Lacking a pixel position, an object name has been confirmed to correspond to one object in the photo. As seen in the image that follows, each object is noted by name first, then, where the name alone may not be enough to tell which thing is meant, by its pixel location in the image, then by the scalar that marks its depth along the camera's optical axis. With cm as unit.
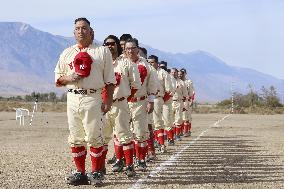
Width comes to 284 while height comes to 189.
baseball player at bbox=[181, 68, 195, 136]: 2194
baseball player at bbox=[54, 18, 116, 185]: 879
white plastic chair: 3303
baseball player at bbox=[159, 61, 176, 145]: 1653
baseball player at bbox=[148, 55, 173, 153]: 1466
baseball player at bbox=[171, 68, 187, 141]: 1994
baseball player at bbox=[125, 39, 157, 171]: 1099
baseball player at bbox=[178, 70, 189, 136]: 2127
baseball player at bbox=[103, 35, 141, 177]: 1010
